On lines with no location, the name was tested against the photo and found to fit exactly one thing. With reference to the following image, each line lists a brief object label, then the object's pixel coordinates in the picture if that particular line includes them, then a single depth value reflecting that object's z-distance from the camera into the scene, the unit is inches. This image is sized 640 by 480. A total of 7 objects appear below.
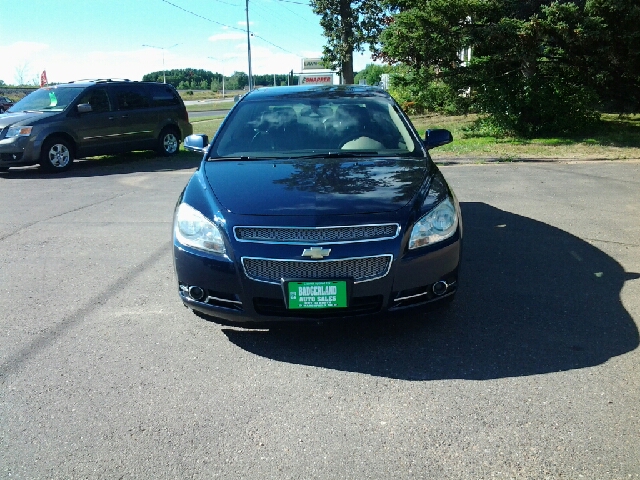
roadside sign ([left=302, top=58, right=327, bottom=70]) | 1672.4
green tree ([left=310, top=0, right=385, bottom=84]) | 1510.8
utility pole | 1828.2
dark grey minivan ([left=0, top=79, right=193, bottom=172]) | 490.0
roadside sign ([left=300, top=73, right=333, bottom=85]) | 1429.6
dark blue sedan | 143.6
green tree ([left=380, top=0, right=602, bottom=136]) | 546.3
